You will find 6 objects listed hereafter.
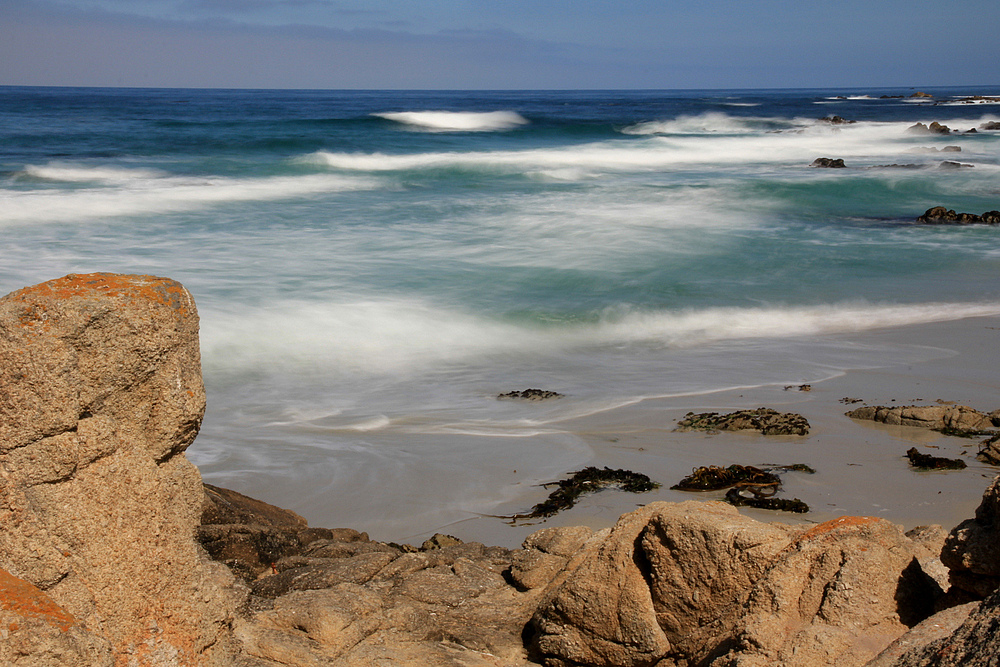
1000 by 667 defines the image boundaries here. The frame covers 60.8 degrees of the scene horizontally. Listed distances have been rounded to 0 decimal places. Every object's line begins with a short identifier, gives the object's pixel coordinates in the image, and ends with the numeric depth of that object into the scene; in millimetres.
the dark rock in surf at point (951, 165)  24466
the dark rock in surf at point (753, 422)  6184
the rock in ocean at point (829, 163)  26109
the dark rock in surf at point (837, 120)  47844
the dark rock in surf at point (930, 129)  39616
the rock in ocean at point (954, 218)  16719
